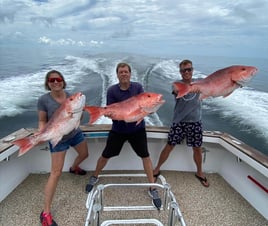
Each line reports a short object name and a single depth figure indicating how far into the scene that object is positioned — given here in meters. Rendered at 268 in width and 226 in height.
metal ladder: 1.65
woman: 1.94
